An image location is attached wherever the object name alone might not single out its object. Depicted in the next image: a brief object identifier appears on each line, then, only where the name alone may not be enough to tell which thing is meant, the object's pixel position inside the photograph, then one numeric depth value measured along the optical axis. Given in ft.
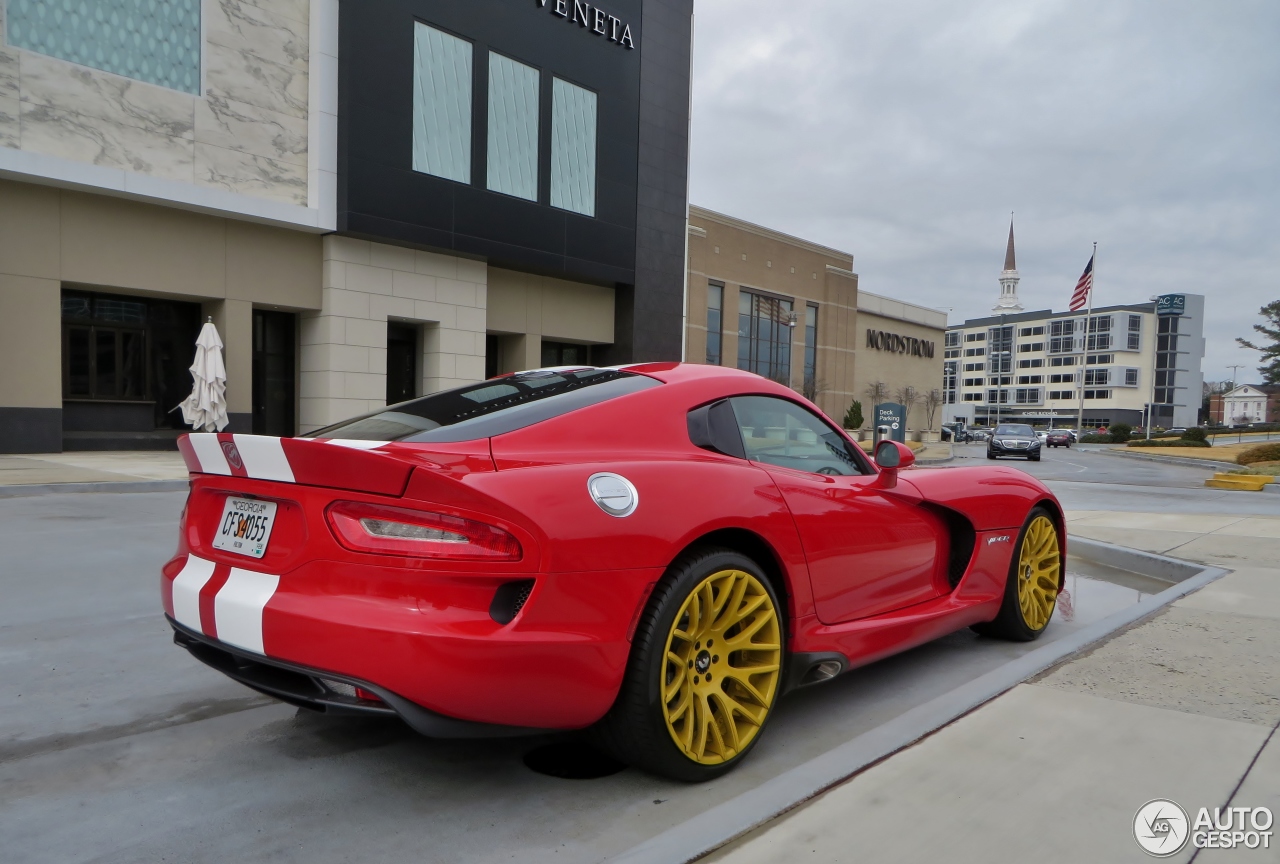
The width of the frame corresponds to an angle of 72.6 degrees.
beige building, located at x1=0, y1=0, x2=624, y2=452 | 52.90
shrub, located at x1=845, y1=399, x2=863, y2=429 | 164.96
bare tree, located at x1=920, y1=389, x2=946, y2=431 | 229.04
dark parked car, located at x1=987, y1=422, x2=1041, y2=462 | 101.40
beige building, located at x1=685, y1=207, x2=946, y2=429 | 145.48
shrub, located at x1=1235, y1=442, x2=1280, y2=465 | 79.25
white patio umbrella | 56.13
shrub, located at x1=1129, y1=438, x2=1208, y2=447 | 137.34
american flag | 166.50
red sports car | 7.71
